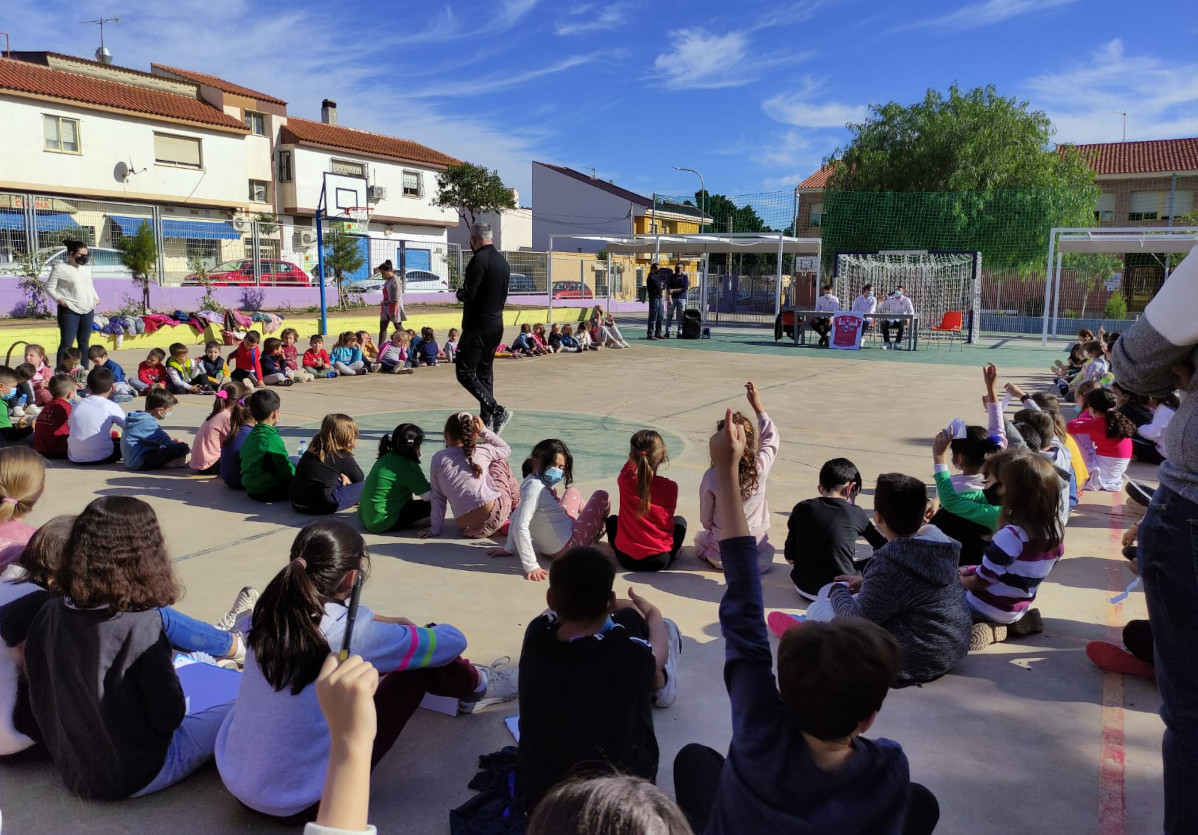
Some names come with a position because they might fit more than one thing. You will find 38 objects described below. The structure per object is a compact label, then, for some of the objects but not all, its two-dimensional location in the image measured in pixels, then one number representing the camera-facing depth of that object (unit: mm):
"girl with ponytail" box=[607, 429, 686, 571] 4742
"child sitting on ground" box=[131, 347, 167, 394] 10742
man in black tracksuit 7945
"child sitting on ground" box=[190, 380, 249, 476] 6746
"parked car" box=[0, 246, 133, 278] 21078
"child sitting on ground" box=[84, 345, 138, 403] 9508
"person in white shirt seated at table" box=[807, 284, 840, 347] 20734
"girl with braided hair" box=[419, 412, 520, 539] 5273
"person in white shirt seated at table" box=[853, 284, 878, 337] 20525
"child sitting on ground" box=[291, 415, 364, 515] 5719
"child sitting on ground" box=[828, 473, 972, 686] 3264
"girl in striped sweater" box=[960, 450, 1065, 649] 3629
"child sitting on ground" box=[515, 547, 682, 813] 2324
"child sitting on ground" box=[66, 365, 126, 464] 7027
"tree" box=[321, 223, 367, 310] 26297
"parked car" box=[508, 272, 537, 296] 31447
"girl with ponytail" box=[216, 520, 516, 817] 2377
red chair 21000
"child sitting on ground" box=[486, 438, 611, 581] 4750
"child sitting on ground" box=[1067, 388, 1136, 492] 6523
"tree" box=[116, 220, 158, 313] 20578
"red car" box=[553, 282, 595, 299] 34744
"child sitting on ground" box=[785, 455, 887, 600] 4250
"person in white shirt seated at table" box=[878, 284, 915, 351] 20453
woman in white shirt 10234
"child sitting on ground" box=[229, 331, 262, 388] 11680
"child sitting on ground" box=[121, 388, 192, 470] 6922
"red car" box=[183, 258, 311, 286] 23973
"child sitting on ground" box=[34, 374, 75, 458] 7277
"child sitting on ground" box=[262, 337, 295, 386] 11883
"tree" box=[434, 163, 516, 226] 42656
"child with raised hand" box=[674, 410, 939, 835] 1729
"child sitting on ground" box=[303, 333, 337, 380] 12880
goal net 24391
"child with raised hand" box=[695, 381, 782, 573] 4754
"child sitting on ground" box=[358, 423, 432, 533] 5375
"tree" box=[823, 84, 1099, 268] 27250
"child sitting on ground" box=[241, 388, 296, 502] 6008
